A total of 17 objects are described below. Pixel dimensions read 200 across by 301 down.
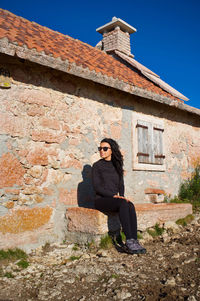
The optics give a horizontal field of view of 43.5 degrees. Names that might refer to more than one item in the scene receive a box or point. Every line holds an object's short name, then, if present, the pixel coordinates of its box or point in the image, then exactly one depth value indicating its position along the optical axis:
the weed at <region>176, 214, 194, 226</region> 4.50
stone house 3.34
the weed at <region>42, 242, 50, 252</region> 3.41
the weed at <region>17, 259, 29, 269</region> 2.75
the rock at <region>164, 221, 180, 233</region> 4.13
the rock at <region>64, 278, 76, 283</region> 2.36
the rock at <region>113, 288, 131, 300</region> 2.02
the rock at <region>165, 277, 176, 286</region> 2.22
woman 3.00
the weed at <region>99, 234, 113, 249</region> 3.20
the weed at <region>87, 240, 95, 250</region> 3.24
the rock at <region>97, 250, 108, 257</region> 2.99
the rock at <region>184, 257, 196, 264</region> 2.77
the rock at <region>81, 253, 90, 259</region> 3.00
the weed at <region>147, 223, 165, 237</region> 3.91
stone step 3.28
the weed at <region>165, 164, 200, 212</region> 5.58
